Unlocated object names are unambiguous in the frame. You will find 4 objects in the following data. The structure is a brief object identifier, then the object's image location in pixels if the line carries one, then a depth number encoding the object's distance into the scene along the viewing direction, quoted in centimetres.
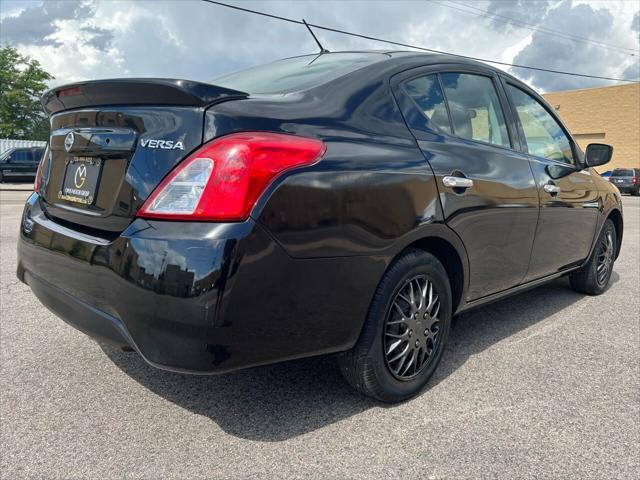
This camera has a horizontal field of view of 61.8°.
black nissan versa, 184
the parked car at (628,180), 2652
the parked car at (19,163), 2094
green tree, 4450
